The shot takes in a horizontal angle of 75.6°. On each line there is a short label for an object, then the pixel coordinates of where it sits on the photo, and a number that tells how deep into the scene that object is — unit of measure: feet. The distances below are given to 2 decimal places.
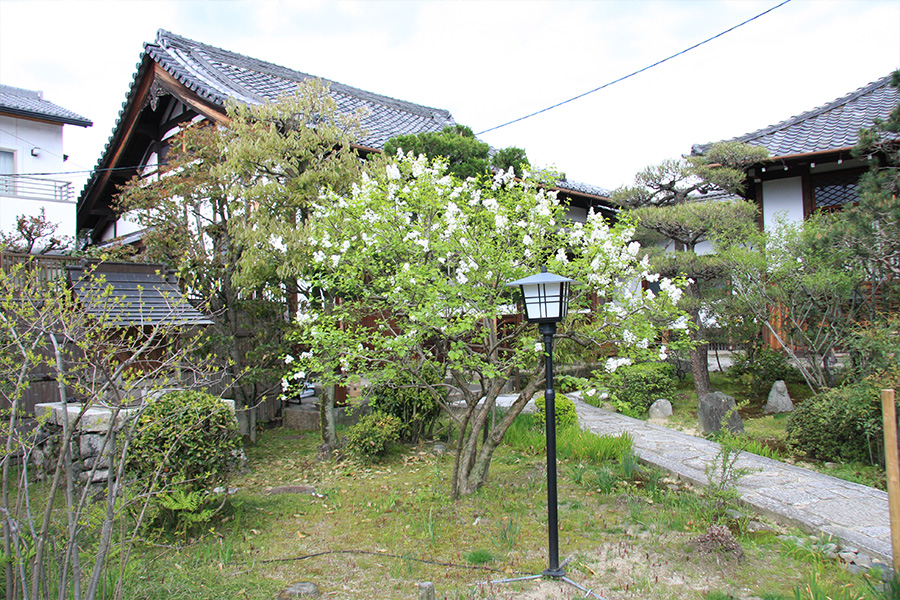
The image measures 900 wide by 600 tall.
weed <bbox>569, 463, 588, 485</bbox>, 19.98
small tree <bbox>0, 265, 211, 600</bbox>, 9.64
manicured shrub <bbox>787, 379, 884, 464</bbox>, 20.45
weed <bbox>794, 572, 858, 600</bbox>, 11.09
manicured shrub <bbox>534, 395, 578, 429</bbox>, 26.99
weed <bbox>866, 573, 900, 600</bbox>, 11.10
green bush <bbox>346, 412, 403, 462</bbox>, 23.39
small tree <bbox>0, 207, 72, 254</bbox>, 33.95
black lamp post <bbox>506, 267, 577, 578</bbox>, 13.71
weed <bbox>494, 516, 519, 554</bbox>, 14.75
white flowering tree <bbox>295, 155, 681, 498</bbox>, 16.90
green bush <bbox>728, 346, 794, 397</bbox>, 31.89
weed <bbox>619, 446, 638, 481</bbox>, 19.56
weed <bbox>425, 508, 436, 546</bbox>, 15.20
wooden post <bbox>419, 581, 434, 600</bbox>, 10.59
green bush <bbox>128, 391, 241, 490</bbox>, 14.92
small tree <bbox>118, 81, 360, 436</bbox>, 23.18
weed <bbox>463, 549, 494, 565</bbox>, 13.79
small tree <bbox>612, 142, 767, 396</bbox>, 29.25
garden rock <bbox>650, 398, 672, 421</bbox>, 30.40
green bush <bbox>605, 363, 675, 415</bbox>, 31.89
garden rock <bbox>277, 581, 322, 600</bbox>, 12.47
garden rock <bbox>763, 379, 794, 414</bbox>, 29.40
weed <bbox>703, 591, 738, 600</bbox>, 11.88
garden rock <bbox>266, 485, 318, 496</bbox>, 19.79
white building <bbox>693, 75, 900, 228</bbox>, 33.22
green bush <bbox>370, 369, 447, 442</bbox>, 25.20
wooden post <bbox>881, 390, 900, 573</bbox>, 11.92
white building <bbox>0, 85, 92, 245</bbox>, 49.80
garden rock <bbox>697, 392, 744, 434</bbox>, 26.03
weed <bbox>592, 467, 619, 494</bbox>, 18.84
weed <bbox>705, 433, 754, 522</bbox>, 15.96
